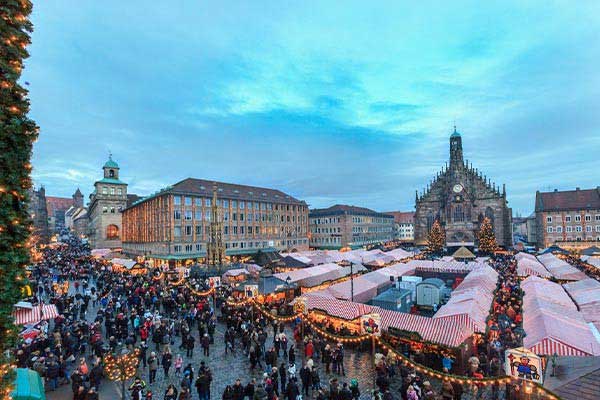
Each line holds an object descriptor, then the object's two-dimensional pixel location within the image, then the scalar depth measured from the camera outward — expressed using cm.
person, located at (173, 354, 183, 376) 1315
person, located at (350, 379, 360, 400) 1044
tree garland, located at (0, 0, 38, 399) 614
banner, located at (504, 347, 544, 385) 854
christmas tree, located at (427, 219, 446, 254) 6009
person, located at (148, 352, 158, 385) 1254
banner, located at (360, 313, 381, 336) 1345
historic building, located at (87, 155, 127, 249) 7875
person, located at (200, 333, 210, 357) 1521
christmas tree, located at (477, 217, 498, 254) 5473
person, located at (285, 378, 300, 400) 1048
